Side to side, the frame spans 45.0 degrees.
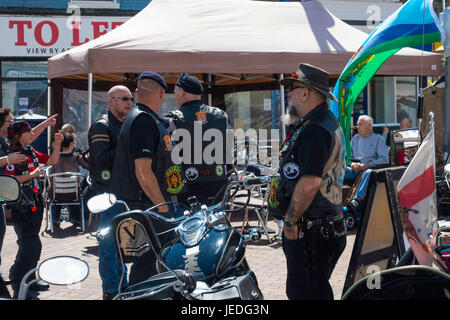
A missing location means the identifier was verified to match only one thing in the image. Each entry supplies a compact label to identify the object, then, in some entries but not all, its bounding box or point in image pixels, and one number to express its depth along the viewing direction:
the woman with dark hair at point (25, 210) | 5.16
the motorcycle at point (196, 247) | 2.79
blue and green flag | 5.27
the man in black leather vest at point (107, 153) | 4.29
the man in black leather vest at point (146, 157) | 4.06
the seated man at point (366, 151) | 8.45
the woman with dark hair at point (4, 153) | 5.09
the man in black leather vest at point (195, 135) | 5.22
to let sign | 15.45
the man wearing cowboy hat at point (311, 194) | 3.30
